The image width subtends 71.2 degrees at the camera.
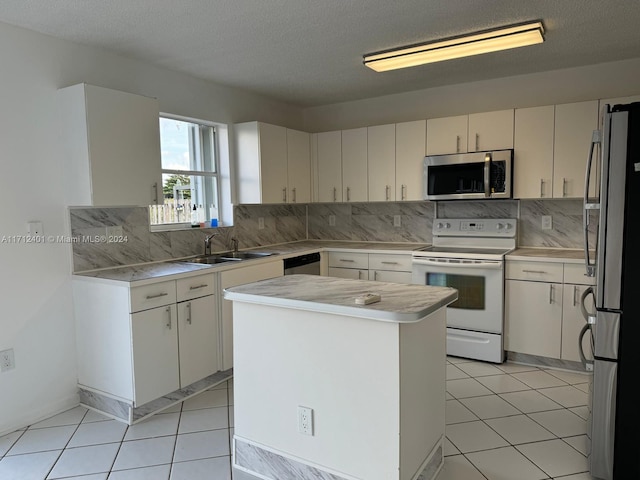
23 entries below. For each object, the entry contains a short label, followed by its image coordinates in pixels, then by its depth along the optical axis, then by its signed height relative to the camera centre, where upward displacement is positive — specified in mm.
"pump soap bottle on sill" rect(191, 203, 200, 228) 4078 -74
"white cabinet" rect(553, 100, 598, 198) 3548 +472
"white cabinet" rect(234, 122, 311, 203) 4238 +443
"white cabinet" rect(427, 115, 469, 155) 4051 +652
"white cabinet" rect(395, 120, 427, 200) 4270 +468
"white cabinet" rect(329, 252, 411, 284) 4211 -582
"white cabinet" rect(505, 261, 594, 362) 3459 -831
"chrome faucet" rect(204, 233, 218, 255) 3931 -309
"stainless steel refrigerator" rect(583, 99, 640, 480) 2008 -469
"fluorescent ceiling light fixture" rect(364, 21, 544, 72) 2855 +1095
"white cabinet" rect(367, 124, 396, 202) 4445 +449
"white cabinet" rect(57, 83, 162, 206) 2854 +436
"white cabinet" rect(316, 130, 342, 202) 4781 +453
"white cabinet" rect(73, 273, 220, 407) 2793 -836
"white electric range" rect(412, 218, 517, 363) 3691 -643
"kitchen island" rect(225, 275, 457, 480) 1853 -785
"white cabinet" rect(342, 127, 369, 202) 4621 +439
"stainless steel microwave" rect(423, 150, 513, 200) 3805 +263
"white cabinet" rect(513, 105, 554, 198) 3715 +439
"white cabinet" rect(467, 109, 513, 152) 3852 +649
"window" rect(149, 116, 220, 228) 3818 +313
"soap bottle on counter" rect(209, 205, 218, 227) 4212 -69
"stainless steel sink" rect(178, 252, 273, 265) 3803 -428
